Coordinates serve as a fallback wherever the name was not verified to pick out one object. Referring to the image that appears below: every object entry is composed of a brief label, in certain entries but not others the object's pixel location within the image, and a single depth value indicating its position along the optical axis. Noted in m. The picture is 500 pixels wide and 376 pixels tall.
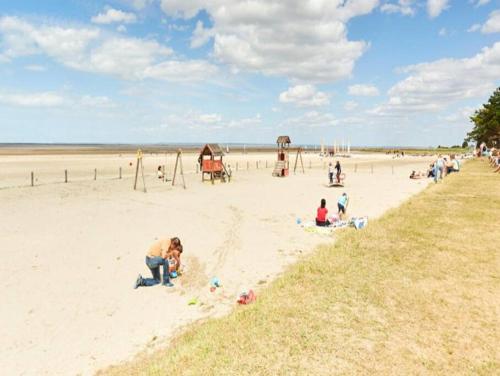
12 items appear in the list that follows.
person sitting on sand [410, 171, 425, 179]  33.47
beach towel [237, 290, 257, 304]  7.42
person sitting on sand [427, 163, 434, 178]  34.20
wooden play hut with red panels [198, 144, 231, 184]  31.23
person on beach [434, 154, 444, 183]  28.36
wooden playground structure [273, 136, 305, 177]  37.91
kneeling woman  8.77
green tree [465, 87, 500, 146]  54.06
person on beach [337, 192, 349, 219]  15.00
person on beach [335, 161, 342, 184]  26.87
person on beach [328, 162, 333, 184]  28.05
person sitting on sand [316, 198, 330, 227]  14.05
